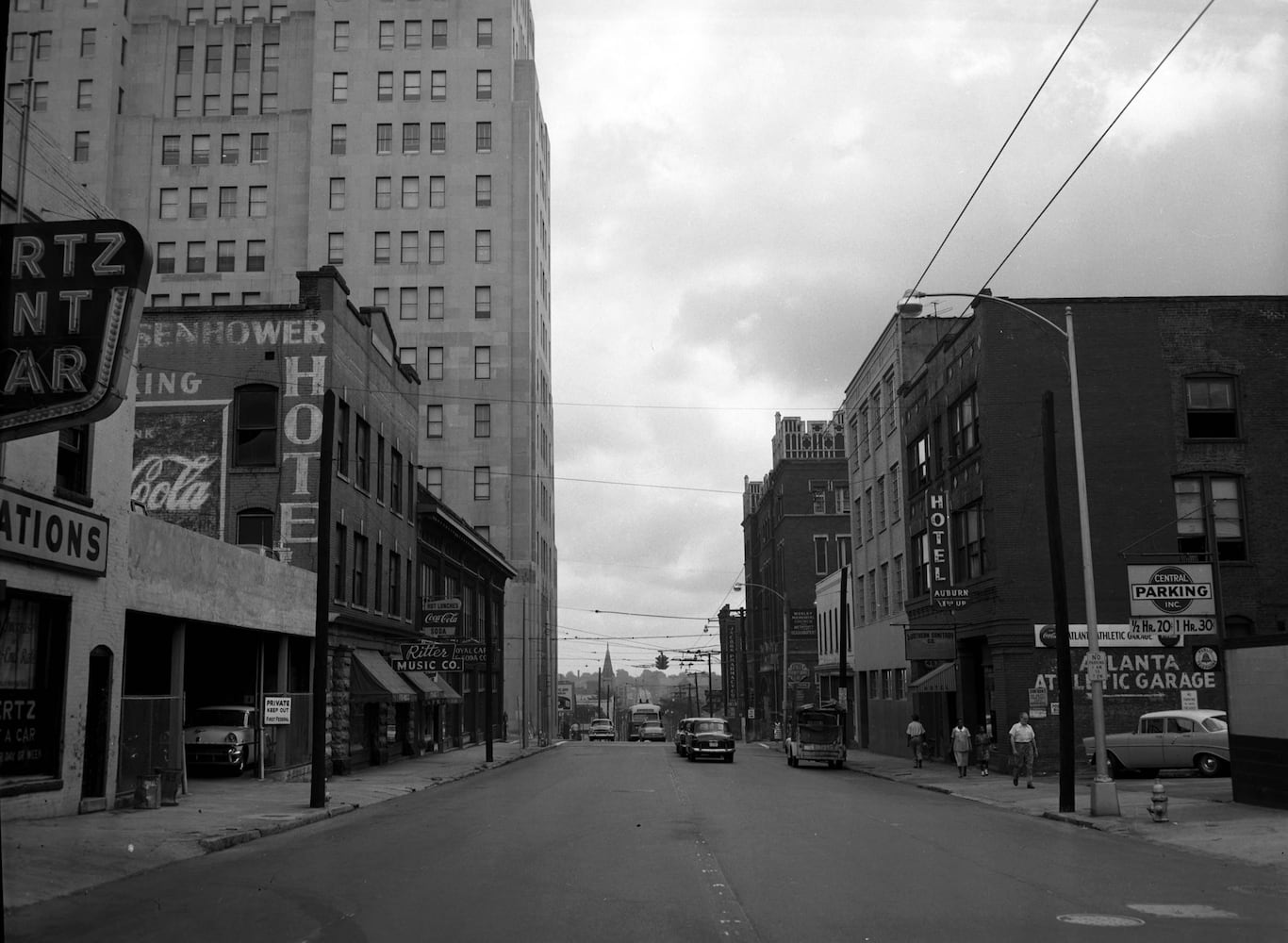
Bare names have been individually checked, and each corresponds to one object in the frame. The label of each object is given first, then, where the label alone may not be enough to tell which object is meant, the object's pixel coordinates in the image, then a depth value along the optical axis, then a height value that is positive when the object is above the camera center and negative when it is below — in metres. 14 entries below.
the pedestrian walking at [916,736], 41.19 -2.35
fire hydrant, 20.42 -2.32
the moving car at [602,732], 87.00 -4.28
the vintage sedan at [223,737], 30.47 -1.52
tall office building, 81.06 +32.37
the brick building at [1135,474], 35.88 +5.49
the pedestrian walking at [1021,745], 30.25 -1.98
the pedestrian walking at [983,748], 35.69 -2.37
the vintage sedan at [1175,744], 31.05 -2.08
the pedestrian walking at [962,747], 34.94 -2.29
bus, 87.81 -3.28
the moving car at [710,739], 46.91 -2.68
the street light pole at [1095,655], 22.00 +0.14
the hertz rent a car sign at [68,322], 14.53 +4.25
